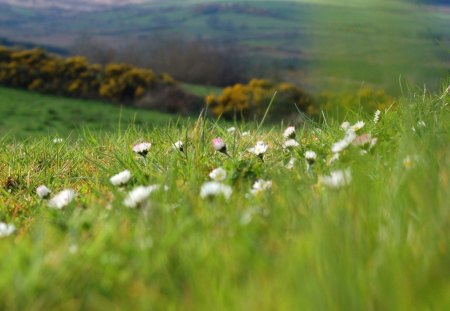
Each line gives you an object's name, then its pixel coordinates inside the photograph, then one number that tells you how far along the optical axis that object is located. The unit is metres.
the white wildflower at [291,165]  5.52
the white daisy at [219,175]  5.36
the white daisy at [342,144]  5.34
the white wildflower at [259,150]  6.27
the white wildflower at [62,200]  5.02
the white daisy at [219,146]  6.29
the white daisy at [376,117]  7.12
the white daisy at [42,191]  5.49
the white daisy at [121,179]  5.23
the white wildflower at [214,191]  4.42
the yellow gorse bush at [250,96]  36.09
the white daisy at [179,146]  6.81
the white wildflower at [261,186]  4.80
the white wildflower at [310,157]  5.57
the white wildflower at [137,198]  4.45
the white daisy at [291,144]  6.63
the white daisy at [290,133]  7.00
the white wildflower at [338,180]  4.31
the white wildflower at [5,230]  4.60
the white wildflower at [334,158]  5.43
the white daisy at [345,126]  6.90
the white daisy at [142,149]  6.57
